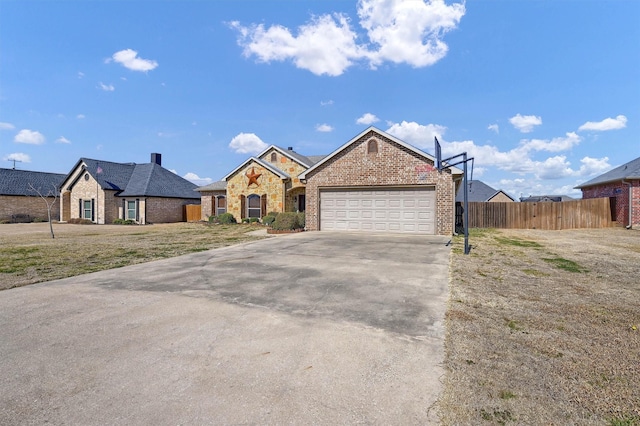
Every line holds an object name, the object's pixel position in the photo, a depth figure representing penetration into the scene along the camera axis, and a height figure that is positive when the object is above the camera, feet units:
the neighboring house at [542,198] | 157.77 +6.74
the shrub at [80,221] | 95.09 -2.56
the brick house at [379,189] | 51.67 +3.78
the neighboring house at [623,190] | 65.87 +4.39
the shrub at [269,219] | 74.74 -1.69
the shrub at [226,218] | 84.28 -1.62
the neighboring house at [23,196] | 101.35 +5.34
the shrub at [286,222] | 59.52 -1.95
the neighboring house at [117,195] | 96.32 +5.25
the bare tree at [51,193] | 107.78 +6.72
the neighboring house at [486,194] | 155.46 +8.33
